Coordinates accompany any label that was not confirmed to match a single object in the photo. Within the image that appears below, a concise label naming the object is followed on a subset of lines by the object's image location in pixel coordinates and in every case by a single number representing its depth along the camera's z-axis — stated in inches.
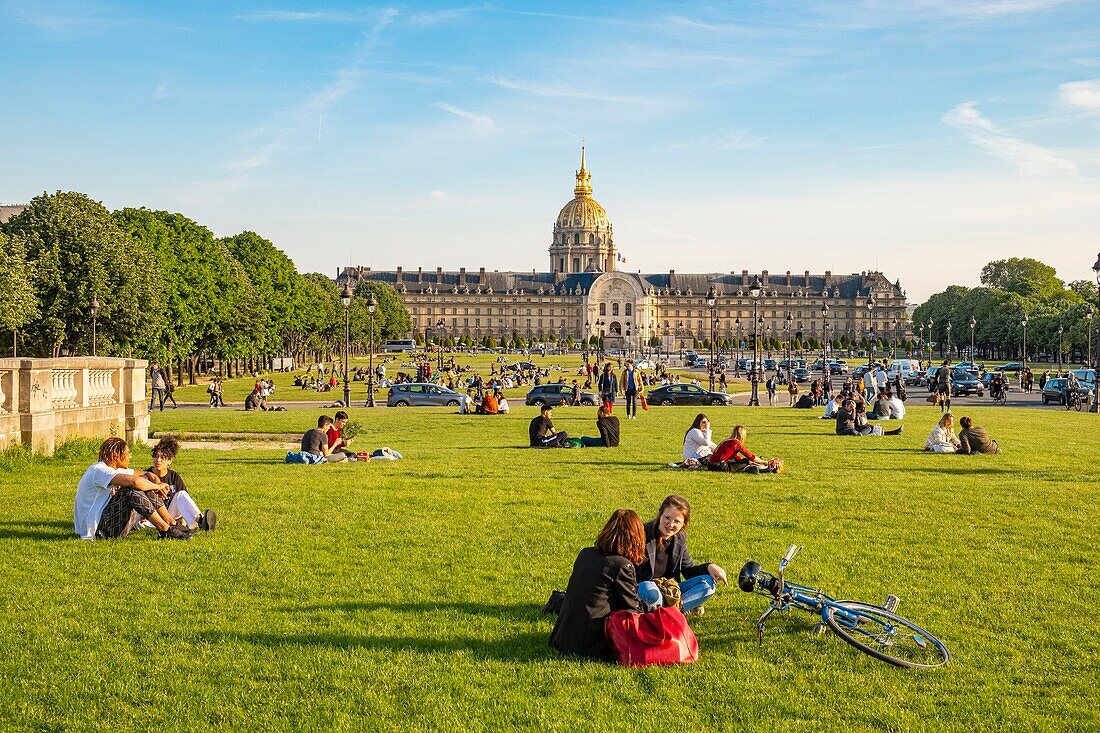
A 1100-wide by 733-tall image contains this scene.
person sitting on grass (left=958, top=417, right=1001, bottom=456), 809.5
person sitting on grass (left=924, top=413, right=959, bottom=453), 825.5
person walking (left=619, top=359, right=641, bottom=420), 1255.5
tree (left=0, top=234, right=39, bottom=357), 1523.1
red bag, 291.1
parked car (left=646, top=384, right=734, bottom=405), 1727.4
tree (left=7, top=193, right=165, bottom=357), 1763.0
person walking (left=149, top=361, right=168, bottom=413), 1551.4
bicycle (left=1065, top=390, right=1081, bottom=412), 1599.4
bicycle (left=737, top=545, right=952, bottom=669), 293.1
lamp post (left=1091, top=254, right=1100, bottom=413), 1496.8
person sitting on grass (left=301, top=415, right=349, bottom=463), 725.3
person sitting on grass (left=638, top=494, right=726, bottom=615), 333.7
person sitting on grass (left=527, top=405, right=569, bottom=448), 871.7
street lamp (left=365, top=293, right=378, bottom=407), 1657.7
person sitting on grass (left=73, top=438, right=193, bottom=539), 431.2
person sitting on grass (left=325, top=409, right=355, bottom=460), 752.3
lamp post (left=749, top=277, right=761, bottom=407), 1688.0
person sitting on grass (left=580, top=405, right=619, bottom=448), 861.8
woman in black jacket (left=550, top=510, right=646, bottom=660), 296.5
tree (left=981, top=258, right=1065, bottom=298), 5231.3
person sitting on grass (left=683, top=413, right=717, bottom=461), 695.1
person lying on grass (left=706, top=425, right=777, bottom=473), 674.2
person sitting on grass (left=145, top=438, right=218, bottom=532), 450.9
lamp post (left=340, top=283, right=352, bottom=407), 1587.1
